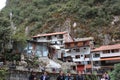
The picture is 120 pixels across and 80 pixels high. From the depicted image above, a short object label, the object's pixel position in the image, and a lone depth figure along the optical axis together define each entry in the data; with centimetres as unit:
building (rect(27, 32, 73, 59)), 5016
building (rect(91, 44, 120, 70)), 5718
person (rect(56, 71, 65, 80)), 1809
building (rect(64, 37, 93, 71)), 6131
